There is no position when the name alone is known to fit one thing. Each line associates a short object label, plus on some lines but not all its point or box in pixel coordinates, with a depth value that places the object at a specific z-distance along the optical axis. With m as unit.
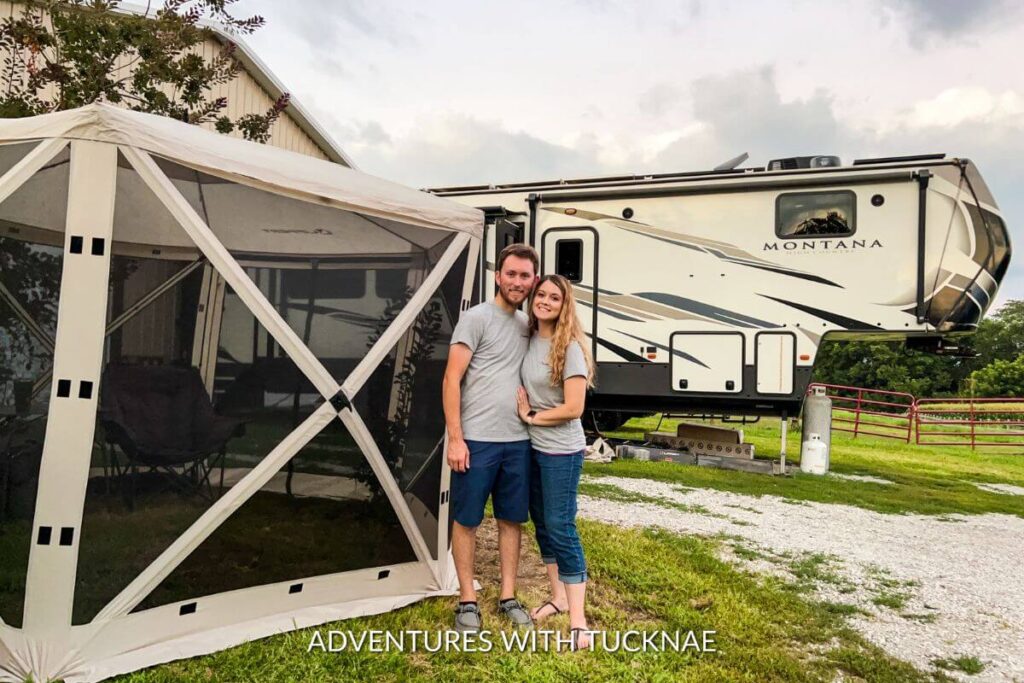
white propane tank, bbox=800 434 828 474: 8.60
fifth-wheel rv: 7.26
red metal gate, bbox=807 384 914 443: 13.68
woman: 3.18
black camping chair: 2.79
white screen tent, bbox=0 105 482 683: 2.69
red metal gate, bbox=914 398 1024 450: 13.49
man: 3.21
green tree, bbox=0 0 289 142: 4.40
